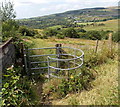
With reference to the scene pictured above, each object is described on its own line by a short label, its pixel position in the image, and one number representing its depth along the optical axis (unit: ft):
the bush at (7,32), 19.71
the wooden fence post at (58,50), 19.08
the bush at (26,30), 74.97
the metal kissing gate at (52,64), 17.18
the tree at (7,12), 36.27
